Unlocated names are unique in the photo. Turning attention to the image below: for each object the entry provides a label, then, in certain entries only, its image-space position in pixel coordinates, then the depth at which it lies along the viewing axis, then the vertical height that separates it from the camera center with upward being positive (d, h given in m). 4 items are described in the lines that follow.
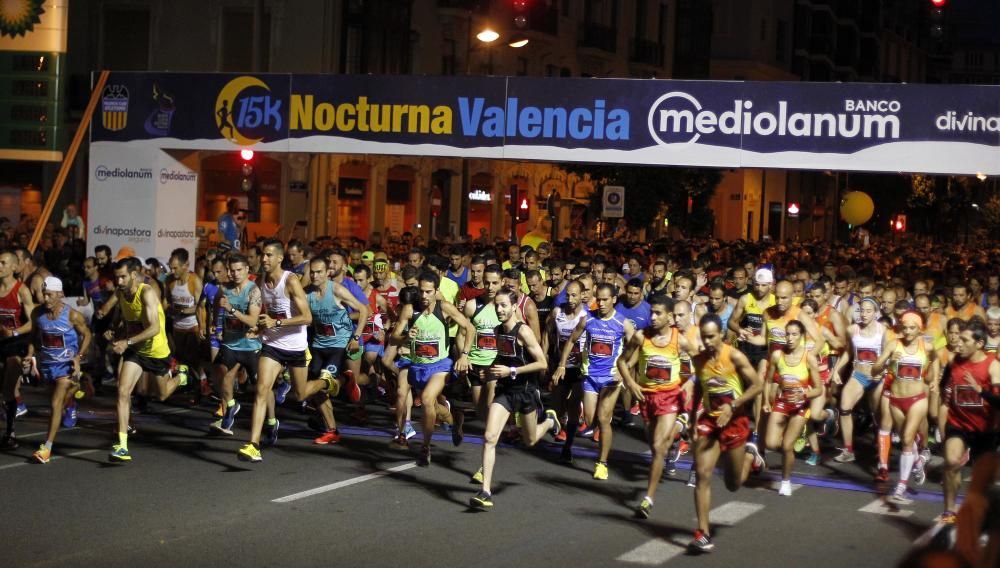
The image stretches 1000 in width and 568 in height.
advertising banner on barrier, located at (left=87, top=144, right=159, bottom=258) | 21.73 +0.34
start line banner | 19.00 +1.78
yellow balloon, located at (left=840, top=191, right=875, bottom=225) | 34.06 +1.13
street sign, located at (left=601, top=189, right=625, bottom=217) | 27.64 +0.81
